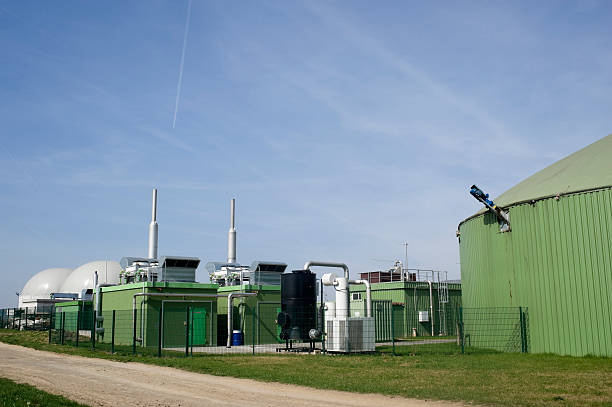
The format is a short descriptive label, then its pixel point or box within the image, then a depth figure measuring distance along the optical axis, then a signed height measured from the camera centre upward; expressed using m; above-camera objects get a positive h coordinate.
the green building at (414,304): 41.31 -0.05
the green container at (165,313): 30.17 -0.30
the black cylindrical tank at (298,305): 25.53 -0.03
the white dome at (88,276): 65.88 +3.66
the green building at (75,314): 40.09 -0.40
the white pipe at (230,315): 31.23 -0.49
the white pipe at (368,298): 25.15 +0.25
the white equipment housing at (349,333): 22.92 -1.15
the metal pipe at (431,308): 42.09 -0.37
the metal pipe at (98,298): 34.81 +0.58
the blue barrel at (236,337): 32.00 -1.68
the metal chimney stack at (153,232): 42.25 +5.38
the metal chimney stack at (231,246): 46.16 +4.64
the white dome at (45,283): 77.69 +3.46
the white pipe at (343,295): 24.39 +0.37
